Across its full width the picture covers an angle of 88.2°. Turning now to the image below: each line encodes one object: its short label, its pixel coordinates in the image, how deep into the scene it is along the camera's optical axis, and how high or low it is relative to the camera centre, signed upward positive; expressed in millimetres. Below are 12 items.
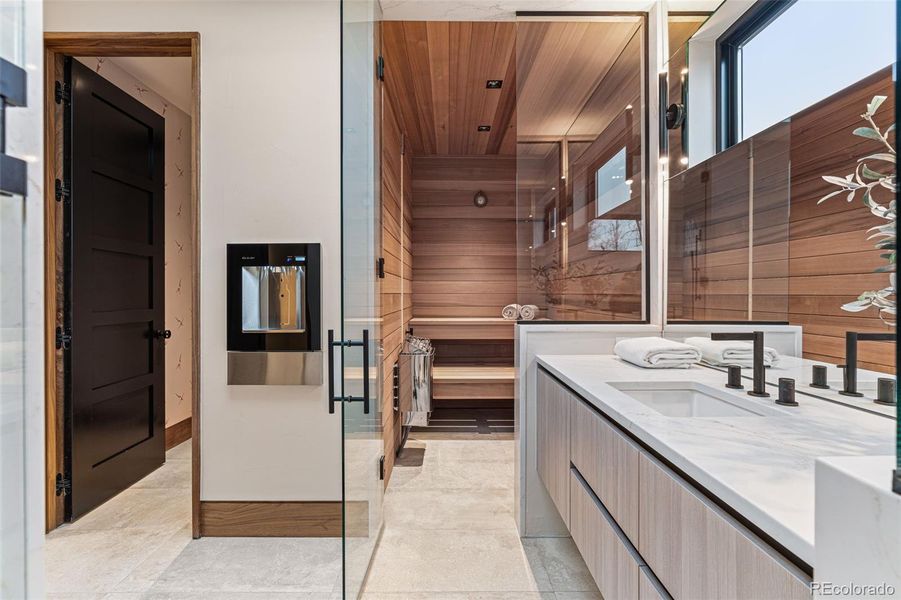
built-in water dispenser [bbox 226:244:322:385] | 2270 -76
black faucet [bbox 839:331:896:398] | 1142 -160
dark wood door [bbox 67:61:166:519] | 2402 +41
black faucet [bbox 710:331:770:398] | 1360 -216
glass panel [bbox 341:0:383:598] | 1599 +70
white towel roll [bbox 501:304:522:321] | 4277 -130
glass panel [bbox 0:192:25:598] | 622 -138
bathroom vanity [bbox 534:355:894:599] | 697 -356
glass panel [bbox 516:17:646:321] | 2359 +677
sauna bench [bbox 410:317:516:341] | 4301 -283
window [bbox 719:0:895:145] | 1102 +682
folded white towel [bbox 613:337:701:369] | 1827 -224
